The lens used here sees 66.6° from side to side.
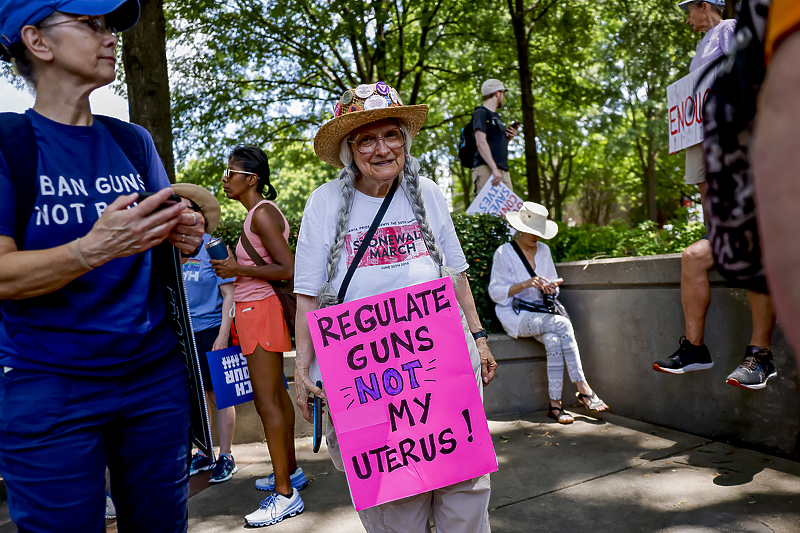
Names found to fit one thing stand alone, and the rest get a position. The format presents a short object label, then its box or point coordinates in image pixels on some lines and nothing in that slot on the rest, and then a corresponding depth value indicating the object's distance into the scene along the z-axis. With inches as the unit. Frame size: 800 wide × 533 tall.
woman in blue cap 67.3
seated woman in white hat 234.4
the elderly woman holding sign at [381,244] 103.9
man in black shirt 316.2
